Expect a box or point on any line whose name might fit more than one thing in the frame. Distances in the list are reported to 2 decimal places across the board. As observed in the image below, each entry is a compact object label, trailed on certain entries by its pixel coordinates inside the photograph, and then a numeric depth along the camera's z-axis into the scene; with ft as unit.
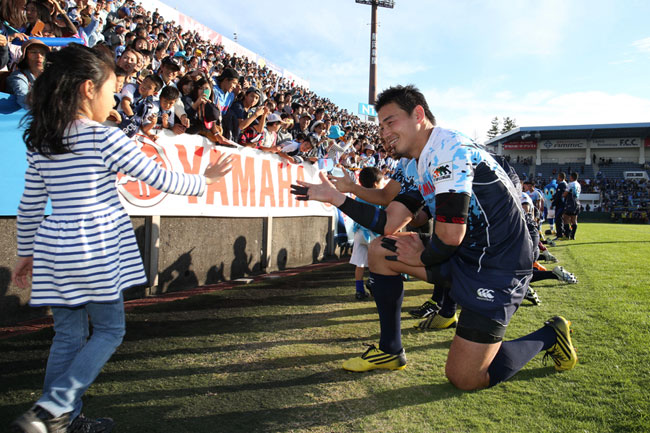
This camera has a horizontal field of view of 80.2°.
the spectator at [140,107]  15.64
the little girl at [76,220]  6.14
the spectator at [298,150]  26.21
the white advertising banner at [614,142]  165.37
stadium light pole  191.62
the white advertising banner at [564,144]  172.35
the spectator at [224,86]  23.31
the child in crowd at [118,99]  16.10
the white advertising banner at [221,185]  16.10
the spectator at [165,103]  17.13
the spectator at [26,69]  13.28
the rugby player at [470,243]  7.97
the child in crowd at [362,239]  16.42
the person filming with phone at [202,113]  19.45
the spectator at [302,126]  32.22
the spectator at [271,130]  25.23
